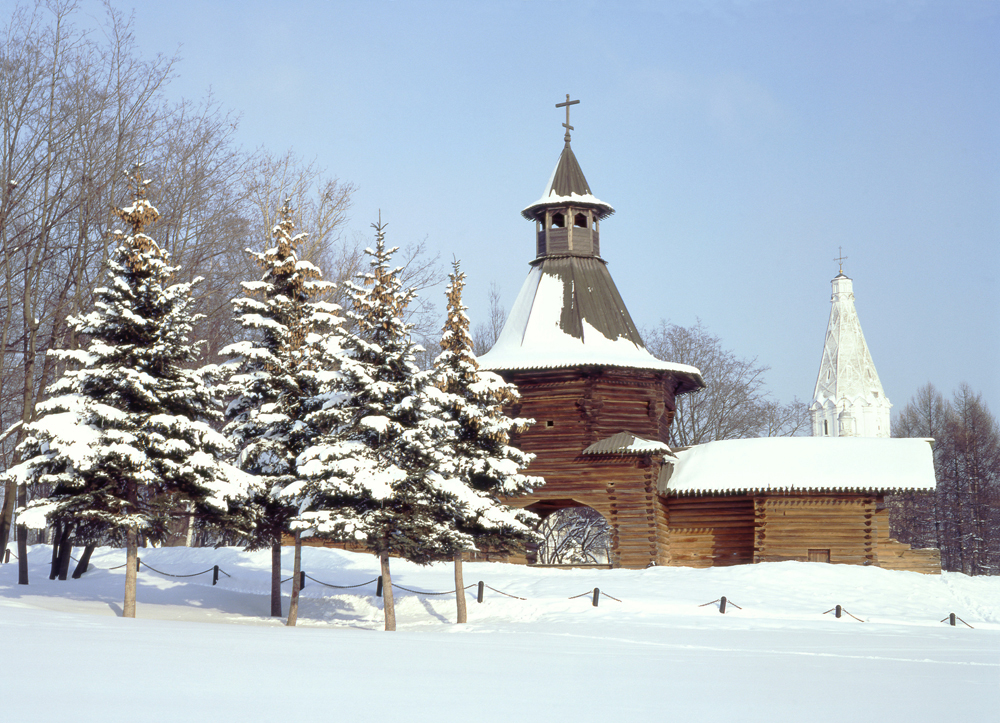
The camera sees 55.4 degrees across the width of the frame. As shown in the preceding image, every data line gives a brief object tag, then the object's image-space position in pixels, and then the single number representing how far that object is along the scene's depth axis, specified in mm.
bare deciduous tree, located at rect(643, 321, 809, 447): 45775
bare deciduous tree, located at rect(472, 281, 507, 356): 48750
